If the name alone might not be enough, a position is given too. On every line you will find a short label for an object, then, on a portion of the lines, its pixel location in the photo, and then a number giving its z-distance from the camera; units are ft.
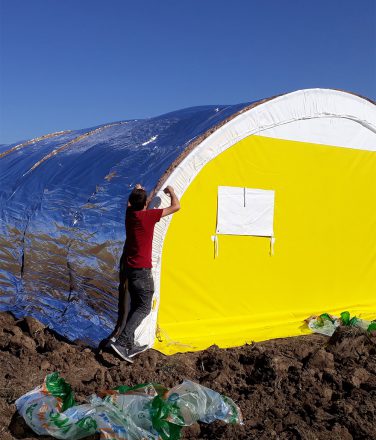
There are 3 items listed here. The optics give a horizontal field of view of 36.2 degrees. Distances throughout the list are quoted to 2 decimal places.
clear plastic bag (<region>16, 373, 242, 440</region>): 10.87
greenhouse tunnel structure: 17.54
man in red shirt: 15.84
